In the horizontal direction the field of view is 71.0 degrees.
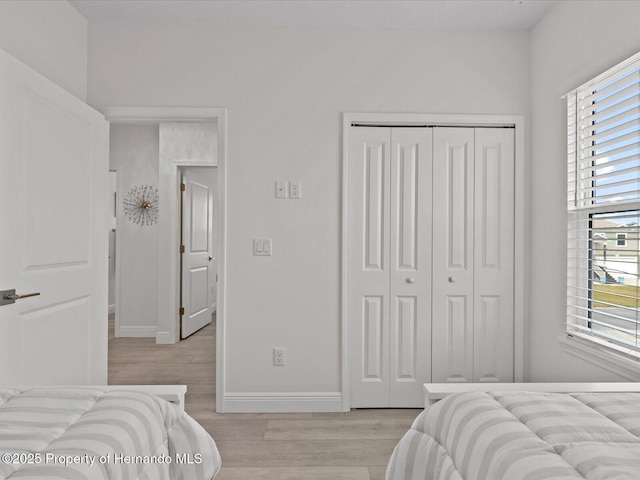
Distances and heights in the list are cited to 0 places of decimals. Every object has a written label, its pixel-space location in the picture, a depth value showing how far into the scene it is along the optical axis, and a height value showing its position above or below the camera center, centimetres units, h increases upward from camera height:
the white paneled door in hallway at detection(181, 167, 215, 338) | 529 -11
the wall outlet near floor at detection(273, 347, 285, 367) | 304 -80
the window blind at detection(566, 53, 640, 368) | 216 +16
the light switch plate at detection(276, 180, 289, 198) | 305 +35
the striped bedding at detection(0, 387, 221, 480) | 93 -46
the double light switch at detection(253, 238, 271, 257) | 305 -5
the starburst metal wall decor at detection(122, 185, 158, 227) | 557 +41
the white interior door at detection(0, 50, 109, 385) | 206 +3
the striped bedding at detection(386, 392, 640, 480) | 96 -48
